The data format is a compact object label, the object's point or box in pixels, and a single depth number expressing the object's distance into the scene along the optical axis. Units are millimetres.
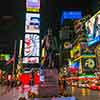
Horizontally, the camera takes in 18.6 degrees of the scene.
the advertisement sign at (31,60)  44031
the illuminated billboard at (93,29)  39156
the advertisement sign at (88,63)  46844
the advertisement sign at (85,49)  48400
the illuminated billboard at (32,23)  43594
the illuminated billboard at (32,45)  43656
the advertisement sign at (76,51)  53619
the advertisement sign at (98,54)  39216
